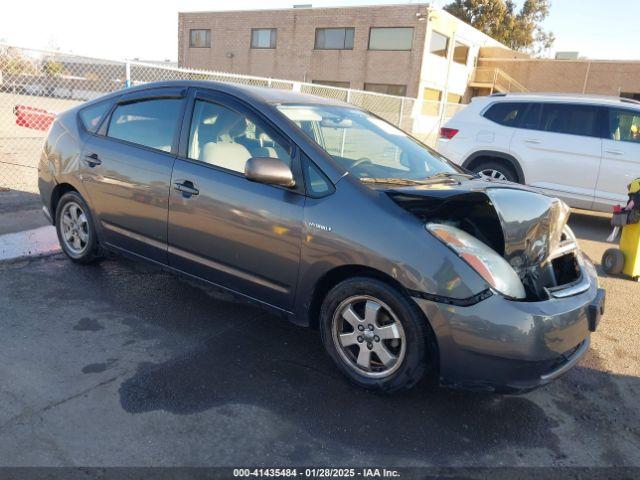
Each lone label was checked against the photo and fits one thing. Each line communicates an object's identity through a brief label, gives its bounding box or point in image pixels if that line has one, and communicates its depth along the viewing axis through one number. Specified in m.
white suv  7.48
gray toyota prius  2.70
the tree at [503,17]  43.62
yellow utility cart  5.45
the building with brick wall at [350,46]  27.81
